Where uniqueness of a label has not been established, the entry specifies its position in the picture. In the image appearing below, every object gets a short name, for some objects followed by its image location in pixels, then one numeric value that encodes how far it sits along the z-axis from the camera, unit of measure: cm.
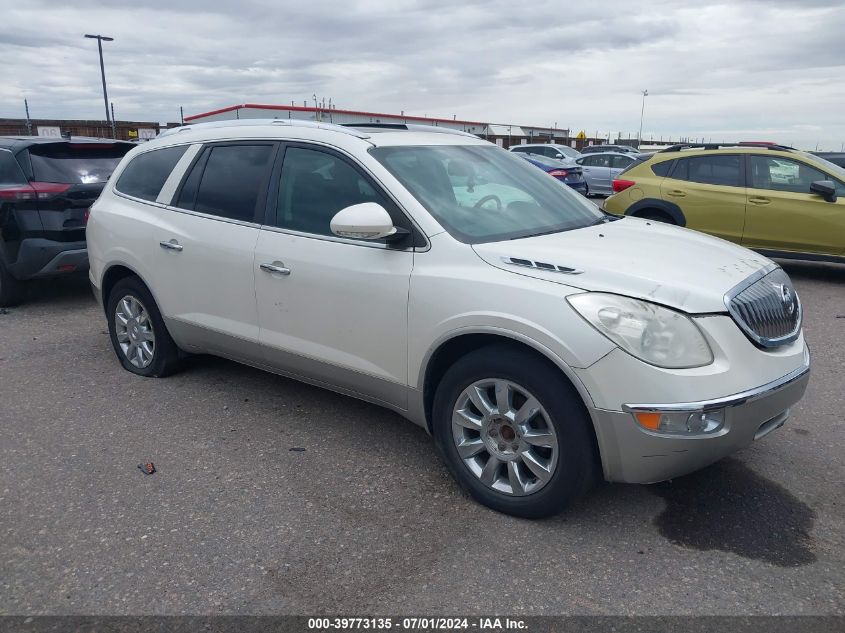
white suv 280
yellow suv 818
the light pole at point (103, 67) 2719
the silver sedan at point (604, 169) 1998
